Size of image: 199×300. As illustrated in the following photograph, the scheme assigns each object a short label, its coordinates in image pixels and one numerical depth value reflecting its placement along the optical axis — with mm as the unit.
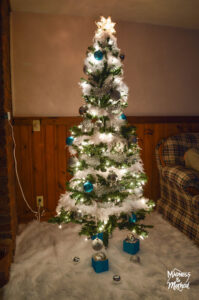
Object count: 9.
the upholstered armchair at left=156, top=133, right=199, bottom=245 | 2355
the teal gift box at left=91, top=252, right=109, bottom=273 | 1909
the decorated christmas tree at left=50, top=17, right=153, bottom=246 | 1968
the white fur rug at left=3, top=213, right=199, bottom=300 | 1710
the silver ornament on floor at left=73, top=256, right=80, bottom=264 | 2062
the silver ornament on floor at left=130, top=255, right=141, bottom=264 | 2041
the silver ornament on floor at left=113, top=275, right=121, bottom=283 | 1810
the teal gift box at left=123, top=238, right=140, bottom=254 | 2166
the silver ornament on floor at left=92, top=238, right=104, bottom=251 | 1953
